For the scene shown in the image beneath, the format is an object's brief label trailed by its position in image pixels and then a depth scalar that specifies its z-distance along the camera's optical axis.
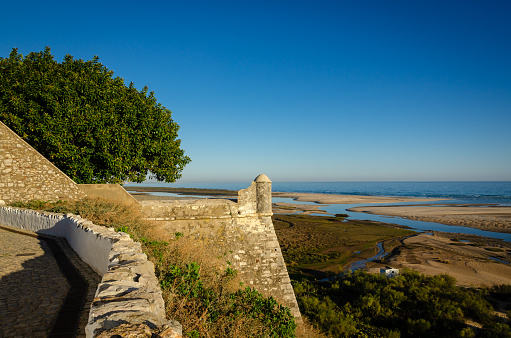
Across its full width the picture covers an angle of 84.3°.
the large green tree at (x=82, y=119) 14.82
